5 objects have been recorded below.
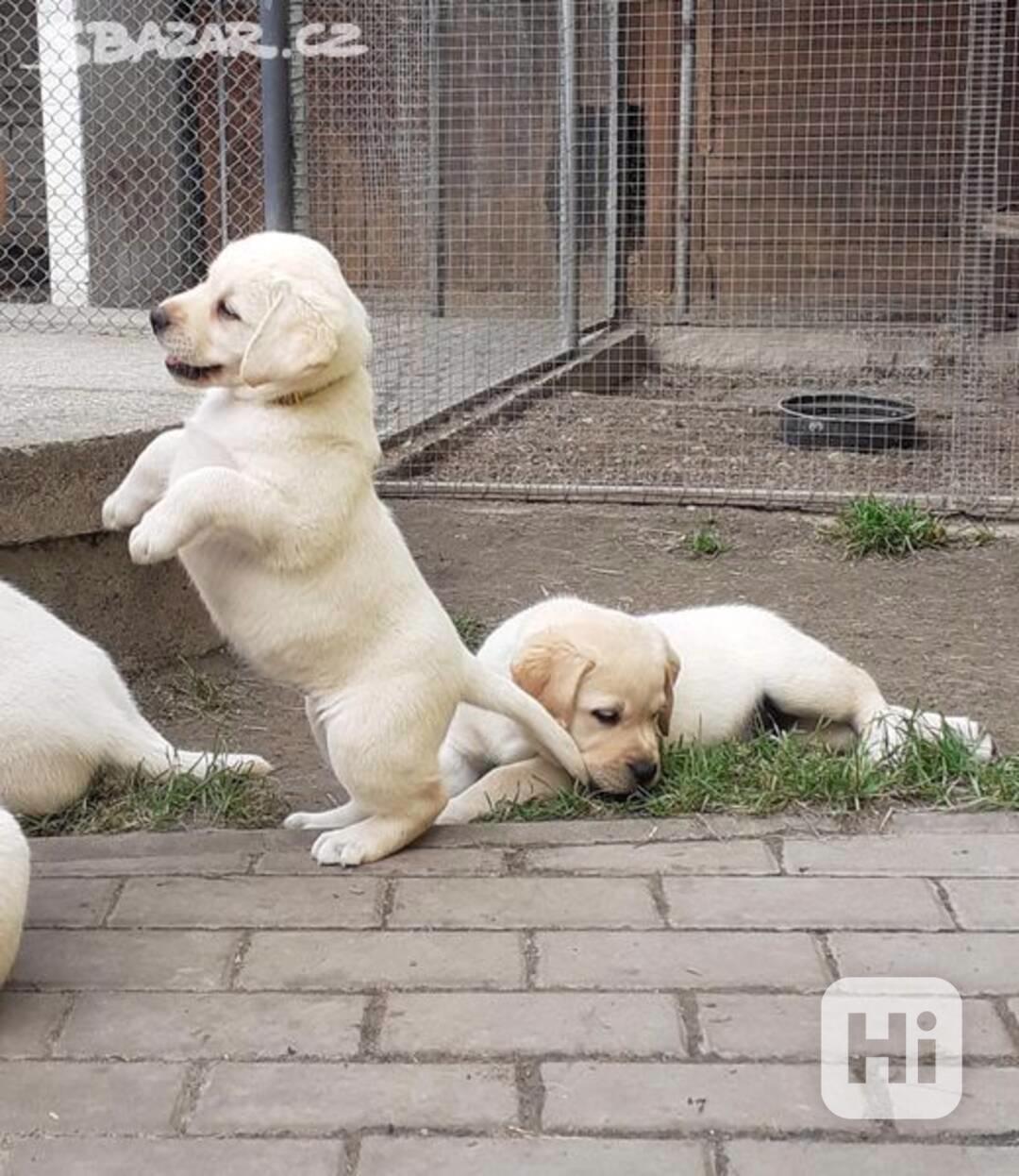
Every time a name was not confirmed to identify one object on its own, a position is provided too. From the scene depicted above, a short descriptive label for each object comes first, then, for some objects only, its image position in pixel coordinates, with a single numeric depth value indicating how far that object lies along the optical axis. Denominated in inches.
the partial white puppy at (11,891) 104.7
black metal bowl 317.1
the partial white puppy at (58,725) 148.2
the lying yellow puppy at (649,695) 148.8
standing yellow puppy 128.6
